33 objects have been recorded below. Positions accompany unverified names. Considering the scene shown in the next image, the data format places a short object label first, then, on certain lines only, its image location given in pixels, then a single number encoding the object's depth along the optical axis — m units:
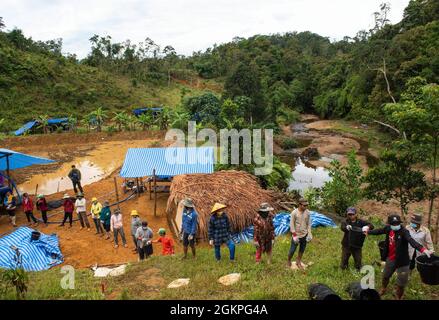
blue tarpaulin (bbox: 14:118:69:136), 26.98
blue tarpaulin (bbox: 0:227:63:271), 9.02
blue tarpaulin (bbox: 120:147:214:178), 13.83
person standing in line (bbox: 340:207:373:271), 6.14
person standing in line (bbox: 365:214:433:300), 5.31
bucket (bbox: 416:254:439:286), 5.59
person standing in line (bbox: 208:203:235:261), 7.39
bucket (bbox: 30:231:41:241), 10.02
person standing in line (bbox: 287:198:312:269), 6.55
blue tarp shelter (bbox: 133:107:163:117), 36.10
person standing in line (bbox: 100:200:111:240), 10.56
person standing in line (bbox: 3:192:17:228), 11.98
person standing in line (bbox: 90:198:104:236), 10.82
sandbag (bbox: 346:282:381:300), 5.33
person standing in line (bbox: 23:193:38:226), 12.05
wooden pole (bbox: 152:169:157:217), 12.71
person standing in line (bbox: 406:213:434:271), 5.70
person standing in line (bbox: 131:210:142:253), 9.05
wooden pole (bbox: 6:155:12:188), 13.76
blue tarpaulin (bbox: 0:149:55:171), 13.89
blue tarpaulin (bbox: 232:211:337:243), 10.25
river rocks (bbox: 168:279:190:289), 6.65
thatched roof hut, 10.43
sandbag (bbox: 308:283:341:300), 5.24
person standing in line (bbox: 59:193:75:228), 11.70
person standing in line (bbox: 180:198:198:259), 7.62
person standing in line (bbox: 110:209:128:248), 9.80
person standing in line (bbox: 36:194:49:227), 12.01
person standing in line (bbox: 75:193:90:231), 11.36
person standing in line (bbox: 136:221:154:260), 8.62
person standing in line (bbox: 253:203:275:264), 6.99
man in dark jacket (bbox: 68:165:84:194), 14.21
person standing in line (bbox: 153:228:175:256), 8.73
